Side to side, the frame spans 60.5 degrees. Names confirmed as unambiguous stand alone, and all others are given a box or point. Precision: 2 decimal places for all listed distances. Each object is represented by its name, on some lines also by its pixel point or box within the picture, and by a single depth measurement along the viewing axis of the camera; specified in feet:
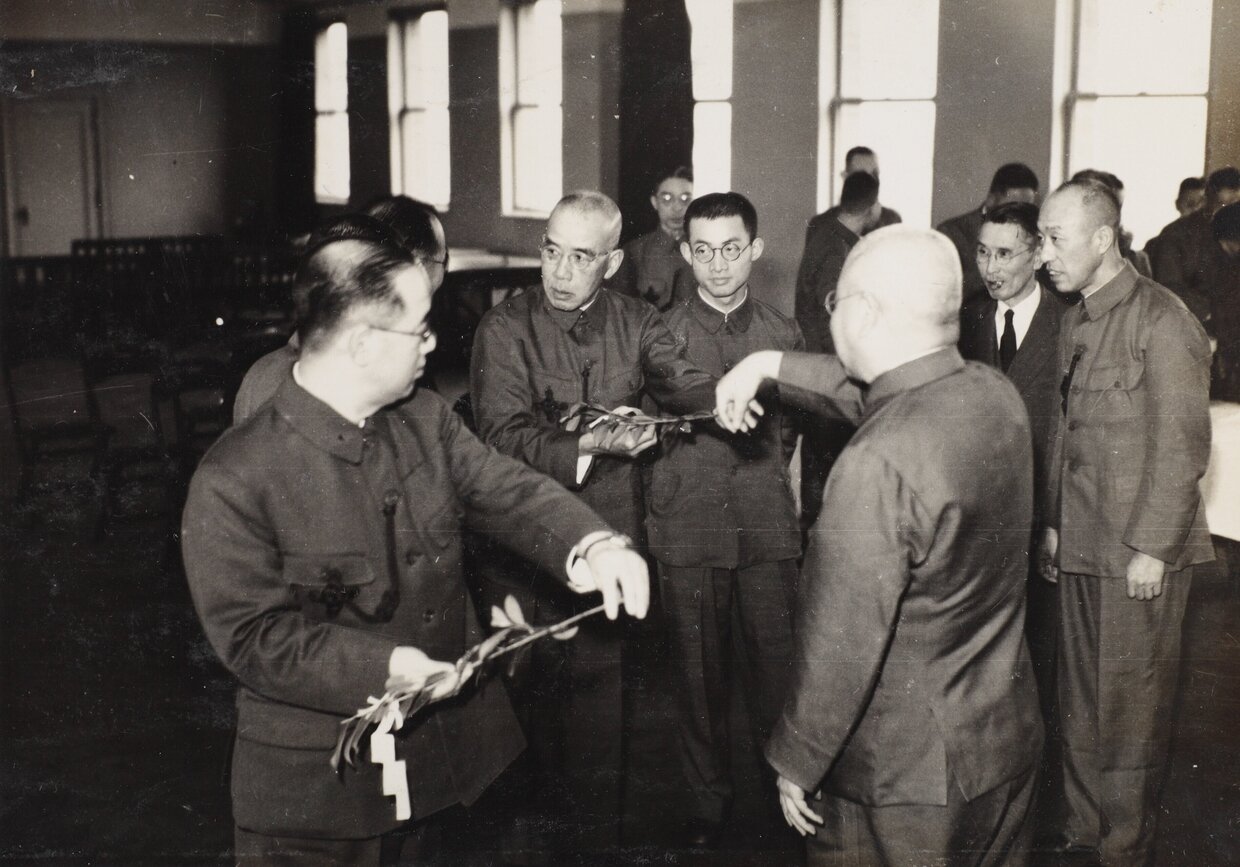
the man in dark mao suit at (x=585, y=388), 9.68
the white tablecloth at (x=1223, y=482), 13.91
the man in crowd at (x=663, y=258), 16.93
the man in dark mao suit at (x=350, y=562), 5.62
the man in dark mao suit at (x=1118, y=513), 8.89
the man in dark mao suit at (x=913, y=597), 5.72
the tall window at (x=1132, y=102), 19.10
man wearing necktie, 10.54
